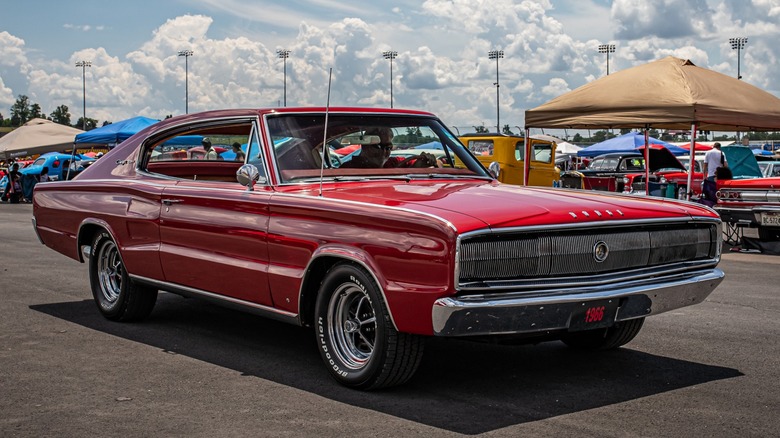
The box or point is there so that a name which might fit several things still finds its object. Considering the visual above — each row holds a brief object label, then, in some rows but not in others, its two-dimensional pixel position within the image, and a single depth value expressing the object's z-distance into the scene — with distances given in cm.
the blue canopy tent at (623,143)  3222
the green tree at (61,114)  14812
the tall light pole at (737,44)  8750
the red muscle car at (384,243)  459
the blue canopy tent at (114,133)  2612
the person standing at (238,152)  644
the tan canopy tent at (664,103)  1427
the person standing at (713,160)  1730
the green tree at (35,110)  16076
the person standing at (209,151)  727
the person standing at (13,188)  2981
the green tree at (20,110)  17488
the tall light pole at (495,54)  8788
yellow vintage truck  2477
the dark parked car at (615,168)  2295
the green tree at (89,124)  12850
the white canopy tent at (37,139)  3188
